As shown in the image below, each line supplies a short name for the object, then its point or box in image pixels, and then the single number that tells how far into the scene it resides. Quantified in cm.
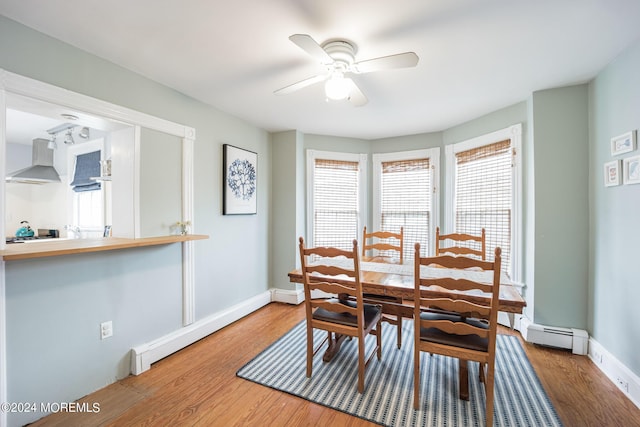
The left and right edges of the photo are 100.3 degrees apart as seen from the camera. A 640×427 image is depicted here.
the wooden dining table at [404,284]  171
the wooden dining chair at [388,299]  237
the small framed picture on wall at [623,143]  189
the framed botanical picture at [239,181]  311
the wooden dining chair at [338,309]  190
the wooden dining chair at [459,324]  155
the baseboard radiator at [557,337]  242
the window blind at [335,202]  410
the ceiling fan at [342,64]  159
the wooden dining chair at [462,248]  257
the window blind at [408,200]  396
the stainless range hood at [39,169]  380
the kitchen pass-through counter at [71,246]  147
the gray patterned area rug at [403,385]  170
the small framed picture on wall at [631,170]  185
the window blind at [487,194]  304
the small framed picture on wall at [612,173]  203
